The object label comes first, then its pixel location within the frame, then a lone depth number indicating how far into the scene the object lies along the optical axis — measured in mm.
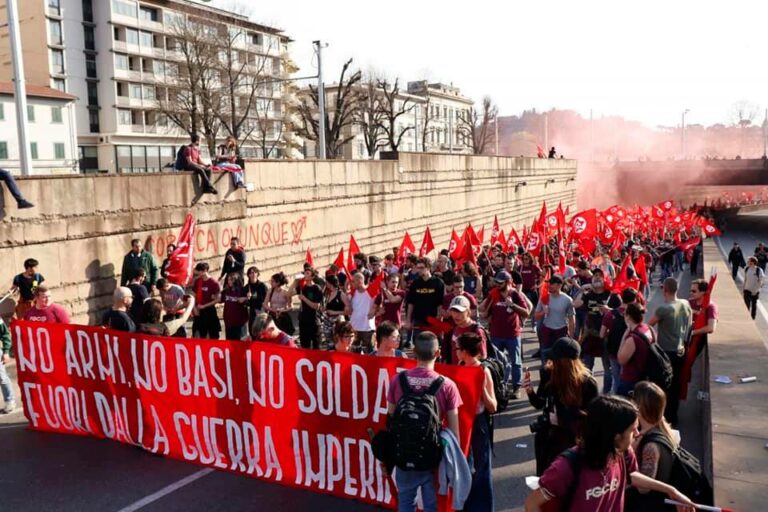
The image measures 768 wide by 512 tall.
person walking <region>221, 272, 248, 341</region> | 9320
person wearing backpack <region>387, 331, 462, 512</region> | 3973
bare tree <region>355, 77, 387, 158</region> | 51316
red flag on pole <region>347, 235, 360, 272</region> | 14227
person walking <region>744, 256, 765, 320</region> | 14812
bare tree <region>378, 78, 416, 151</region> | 46034
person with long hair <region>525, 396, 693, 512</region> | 2938
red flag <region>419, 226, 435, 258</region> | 16138
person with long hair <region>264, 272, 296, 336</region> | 8852
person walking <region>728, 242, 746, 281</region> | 22359
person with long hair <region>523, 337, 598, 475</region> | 4332
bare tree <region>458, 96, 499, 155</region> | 71744
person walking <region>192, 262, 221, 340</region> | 9398
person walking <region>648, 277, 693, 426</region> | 7242
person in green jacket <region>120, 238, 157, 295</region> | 11031
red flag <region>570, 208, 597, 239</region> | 18984
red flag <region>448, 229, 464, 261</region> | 16656
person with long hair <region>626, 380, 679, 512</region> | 3320
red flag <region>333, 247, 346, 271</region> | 13391
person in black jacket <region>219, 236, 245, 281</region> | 11990
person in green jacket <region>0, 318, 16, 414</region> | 7415
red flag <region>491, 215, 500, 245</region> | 18089
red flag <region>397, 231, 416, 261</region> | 15391
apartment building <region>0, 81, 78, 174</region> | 43125
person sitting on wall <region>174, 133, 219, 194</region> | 13484
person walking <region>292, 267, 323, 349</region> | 9305
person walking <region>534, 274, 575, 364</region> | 8203
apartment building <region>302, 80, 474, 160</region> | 78062
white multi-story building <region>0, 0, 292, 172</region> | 53469
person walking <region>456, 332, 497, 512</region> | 4660
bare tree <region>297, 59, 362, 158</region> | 40309
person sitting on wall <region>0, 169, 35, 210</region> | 9695
